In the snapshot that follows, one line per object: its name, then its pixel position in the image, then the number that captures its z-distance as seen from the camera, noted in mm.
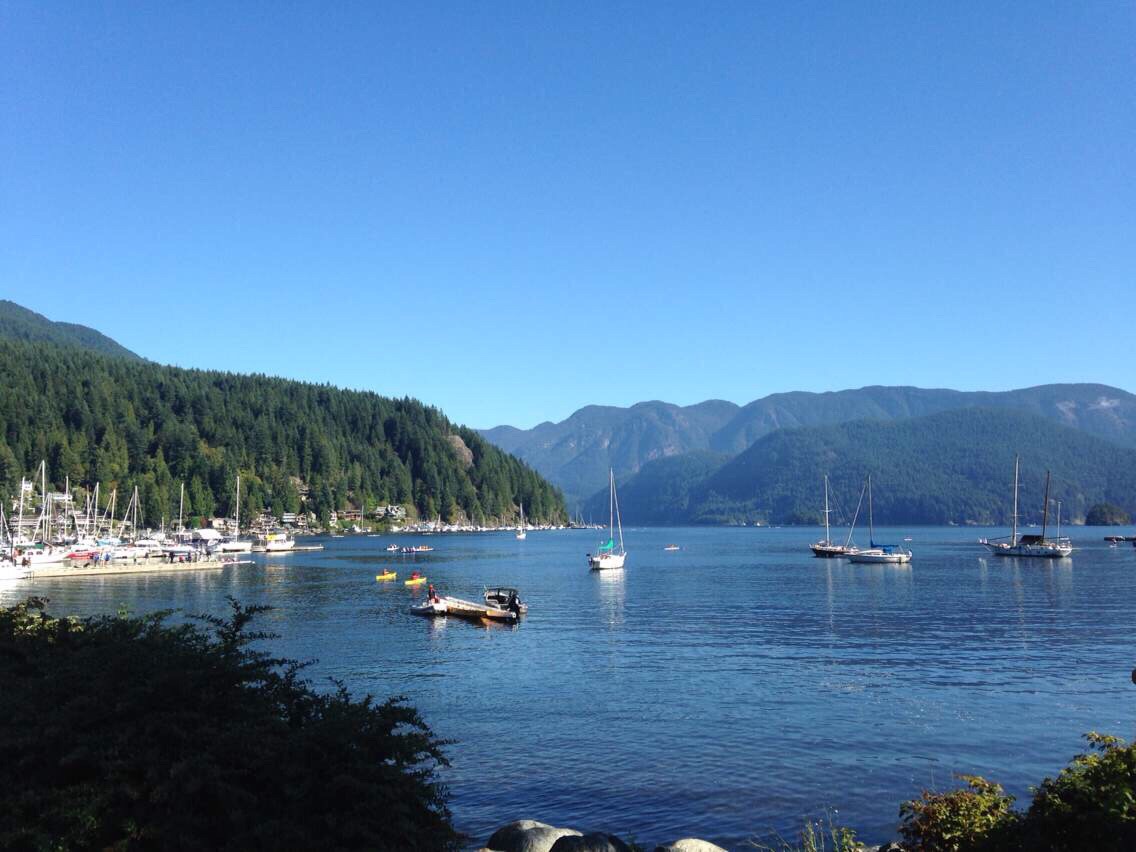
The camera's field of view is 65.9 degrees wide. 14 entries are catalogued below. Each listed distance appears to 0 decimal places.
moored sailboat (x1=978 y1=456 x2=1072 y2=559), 129500
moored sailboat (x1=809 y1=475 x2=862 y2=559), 146800
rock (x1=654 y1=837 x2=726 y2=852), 17469
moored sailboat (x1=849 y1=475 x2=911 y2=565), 129625
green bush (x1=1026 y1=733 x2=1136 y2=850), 11055
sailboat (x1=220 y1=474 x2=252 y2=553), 165662
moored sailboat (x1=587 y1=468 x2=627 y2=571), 116312
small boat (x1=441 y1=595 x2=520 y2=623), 62688
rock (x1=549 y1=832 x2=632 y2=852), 16500
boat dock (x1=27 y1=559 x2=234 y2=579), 103250
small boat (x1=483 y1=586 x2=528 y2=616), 64875
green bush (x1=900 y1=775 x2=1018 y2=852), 13039
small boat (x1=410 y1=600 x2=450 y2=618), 65875
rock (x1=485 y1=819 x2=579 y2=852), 17750
